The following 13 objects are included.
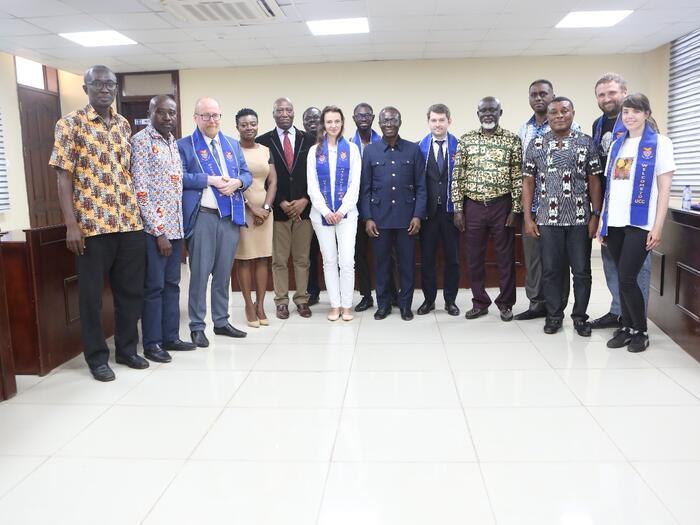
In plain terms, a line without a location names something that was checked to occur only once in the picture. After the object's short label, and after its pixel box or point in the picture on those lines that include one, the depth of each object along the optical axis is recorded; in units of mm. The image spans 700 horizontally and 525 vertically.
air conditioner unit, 5793
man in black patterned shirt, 3861
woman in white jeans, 4441
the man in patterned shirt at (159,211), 3400
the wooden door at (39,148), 8140
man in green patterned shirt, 4336
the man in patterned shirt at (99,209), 3043
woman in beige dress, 4285
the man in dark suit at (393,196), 4480
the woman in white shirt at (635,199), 3443
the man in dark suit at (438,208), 4605
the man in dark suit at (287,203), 4578
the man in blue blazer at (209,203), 3826
